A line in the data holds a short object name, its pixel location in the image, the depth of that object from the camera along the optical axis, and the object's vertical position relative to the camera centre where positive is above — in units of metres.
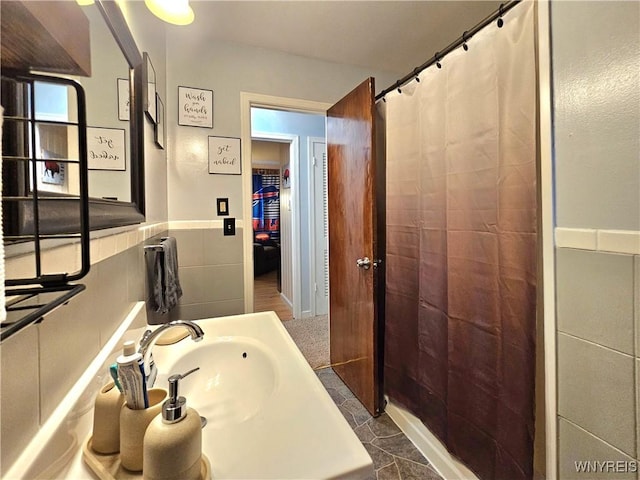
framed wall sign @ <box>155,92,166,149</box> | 1.43 +0.56
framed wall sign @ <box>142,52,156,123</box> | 1.12 +0.60
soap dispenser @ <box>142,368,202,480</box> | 0.41 -0.29
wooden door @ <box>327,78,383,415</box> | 1.68 -0.07
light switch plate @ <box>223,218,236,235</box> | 1.96 +0.05
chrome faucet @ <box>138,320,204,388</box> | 0.54 -0.23
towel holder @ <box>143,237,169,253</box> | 1.18 -0.05
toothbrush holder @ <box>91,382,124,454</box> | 0.50 -0.32
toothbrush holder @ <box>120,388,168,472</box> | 0.47 -0.31
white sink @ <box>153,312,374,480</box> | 0.51 -0.39
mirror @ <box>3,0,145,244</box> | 0.43 +0.21
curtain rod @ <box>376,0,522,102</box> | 1.04 +0.77
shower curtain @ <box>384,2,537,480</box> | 1.01 -0.06
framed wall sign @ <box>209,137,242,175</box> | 1.91 +0.50
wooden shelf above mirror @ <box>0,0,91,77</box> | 0.29 +0.21
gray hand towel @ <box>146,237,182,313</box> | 1.23 -0.18
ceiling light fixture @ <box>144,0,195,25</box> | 1.12 +0.86
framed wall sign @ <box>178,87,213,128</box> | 1.83 +0.79
